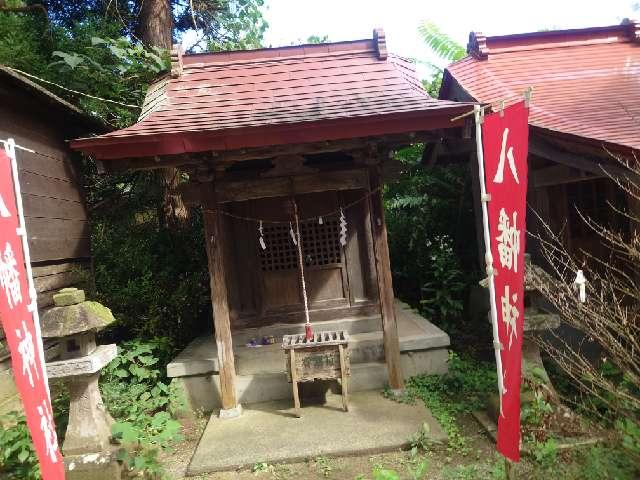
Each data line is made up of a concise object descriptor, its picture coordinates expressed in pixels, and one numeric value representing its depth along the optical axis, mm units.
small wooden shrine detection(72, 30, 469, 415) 4676
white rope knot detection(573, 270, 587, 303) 3873
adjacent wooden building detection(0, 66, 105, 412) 5363
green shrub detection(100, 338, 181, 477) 4012
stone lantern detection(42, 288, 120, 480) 3930
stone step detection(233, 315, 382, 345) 6684
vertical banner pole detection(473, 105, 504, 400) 3160
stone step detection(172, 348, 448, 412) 5582
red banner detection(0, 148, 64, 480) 2354
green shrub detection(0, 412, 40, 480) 3727
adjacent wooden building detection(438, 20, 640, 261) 5125
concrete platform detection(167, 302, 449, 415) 5594
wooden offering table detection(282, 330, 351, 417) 4957
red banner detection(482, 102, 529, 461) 2867
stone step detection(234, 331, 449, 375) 5828
